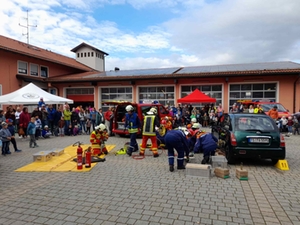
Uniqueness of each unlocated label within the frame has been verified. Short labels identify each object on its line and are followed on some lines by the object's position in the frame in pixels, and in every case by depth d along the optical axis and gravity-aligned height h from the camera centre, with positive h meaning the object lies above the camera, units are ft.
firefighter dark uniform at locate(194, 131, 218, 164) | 22.07 -3.50
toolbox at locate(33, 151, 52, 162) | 23.97 -5.05
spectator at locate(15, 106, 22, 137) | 42.97 -1.64
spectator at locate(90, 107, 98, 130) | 48.11 -2.00
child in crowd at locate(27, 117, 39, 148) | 32.14 -3.23
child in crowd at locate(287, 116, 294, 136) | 45.46 -3.44
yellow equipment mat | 21.27 -5.54
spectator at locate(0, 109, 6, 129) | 34.44 -1.37
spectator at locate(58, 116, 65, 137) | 44.88 -3.48
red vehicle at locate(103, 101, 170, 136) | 39.26 -1.01
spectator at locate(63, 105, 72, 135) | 44.70 -1.87
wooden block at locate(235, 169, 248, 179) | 18.24 -5.13
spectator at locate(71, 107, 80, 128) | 46.30 -2.13
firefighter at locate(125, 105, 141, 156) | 27.16 -2.08
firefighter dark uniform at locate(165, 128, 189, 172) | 20.59 -3.29
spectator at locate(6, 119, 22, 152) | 28.60 -2.85
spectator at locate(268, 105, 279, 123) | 42.96 -1.05
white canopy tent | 42.34 +1.89
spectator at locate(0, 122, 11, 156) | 26.76 -3.36
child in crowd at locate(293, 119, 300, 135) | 46.11 -3.68
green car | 21.61 -3.01
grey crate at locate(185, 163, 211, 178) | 18.83 -5.05
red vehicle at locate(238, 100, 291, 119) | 47.88 -0.17
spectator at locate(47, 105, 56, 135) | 43.68 -1.83
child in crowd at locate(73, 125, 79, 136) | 45.91 -4.43
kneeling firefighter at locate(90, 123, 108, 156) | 26.30 -3.51
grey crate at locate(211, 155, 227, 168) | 20.71 -4.78
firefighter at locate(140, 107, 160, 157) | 25.80 -2.48
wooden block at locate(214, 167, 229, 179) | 18.51 -5.15
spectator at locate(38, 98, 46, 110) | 43.74 +0.77
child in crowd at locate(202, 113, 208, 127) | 57.57 -2.99
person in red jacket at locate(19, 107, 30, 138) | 37.85 -1.89
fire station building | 60.03 +7.58
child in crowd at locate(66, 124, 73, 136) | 45.42 -4.59
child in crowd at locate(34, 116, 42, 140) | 38.19 -3.05
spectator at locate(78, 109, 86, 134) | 48.21 -2.41
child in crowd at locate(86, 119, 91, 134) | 48.72 -3.47
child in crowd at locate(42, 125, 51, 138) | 42.08 -4.43
